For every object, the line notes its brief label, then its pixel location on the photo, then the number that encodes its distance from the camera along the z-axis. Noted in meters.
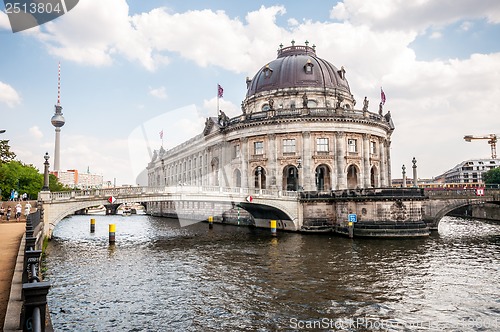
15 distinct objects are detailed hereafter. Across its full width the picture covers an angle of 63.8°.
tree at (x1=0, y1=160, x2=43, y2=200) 68.56
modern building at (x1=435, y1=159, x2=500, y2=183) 161.49
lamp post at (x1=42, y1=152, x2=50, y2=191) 35.19
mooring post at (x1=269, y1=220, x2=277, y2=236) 42.59
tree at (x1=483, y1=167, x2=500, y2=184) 95.02
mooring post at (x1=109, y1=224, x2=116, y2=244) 37.16
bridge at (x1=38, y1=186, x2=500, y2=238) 36.12
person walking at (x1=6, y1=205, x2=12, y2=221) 36.25
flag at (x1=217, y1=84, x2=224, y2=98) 59.50
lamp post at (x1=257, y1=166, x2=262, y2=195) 52.94
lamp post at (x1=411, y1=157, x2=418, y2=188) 56.40
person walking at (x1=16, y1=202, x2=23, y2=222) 36.91
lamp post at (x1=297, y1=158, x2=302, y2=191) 50.89
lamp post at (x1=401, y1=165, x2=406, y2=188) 61.56
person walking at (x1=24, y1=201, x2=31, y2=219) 38.83
